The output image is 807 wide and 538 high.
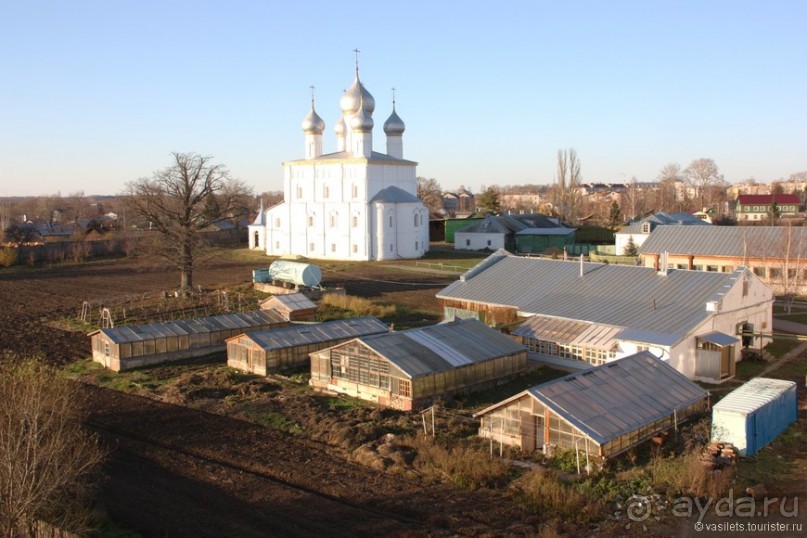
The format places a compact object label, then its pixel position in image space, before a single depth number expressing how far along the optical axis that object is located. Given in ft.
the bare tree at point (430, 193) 412.98
